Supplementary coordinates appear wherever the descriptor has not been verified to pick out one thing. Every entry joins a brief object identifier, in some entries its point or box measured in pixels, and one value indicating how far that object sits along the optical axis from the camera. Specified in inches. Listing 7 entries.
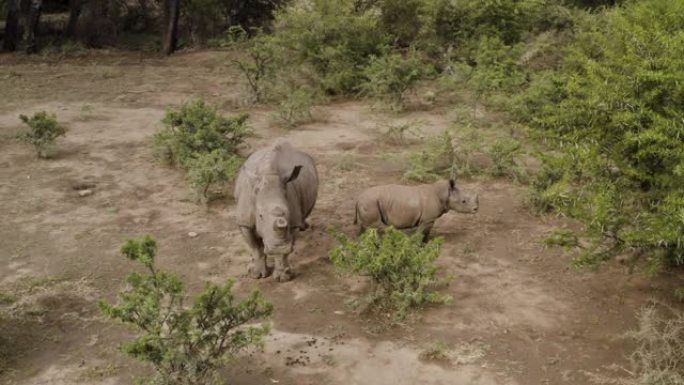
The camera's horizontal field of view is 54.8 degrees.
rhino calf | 316.8
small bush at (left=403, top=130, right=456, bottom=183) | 407.8
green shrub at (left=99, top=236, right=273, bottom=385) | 199.9
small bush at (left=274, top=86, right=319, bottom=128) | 538.3
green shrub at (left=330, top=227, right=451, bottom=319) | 258.8
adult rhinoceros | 273.0
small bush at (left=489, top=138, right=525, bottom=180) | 412.5
